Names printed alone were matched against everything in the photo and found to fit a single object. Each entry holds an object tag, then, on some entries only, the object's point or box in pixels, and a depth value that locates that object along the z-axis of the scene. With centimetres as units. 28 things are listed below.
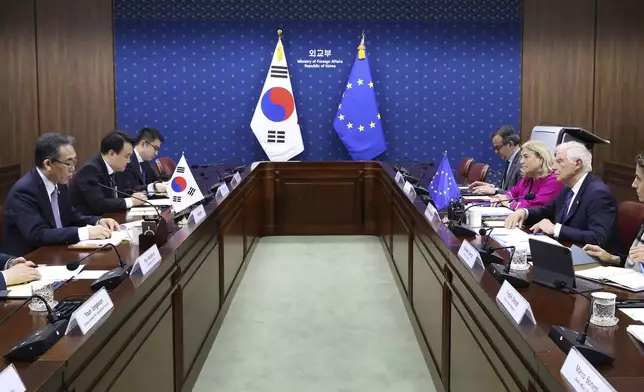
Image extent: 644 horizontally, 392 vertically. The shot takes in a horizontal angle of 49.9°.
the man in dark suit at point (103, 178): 447
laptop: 223
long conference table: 161
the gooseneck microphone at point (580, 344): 154
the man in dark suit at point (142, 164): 557
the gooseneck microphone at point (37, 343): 156
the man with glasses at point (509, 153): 539
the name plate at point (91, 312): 172
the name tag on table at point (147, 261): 233
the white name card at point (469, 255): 244
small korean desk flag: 383
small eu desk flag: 392
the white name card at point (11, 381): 129
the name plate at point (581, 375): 128
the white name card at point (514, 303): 179
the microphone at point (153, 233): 288
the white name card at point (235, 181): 507
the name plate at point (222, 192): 436
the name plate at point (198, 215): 344
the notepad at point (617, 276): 229
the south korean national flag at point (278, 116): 780
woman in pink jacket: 421
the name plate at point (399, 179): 511
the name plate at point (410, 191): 431
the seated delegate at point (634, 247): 272
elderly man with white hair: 325
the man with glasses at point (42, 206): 316
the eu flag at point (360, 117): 780
